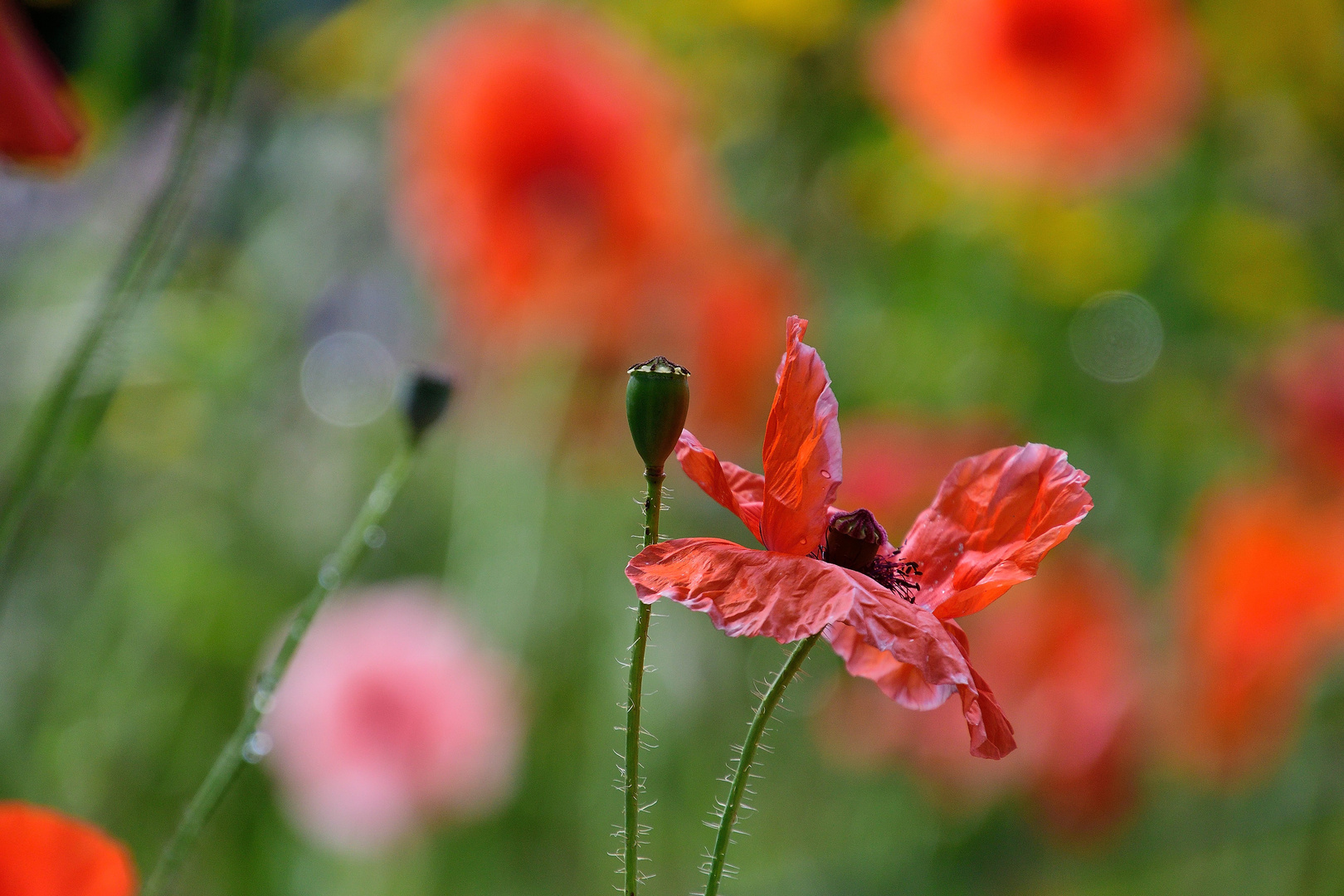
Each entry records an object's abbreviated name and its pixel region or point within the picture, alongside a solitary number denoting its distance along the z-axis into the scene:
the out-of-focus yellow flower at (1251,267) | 3.38
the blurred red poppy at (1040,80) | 2.53
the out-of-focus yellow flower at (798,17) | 2.80
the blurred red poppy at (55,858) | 1.09
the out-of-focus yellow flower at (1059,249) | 3.15
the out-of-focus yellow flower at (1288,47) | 3.24
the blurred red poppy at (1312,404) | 2.27
